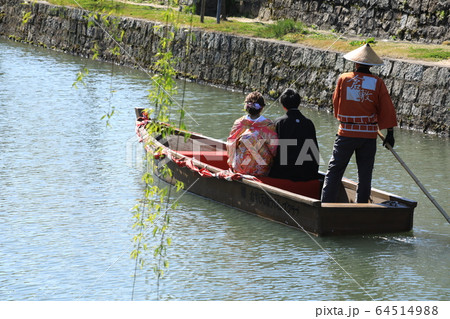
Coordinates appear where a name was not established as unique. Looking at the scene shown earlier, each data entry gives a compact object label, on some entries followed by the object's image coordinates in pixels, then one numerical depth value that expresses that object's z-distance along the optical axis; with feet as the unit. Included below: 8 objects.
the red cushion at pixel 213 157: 53.94
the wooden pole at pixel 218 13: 106.03
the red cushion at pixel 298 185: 45.81
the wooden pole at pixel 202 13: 100.60
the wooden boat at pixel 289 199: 41.93
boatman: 42.05
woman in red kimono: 46.01
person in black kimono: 45.24
